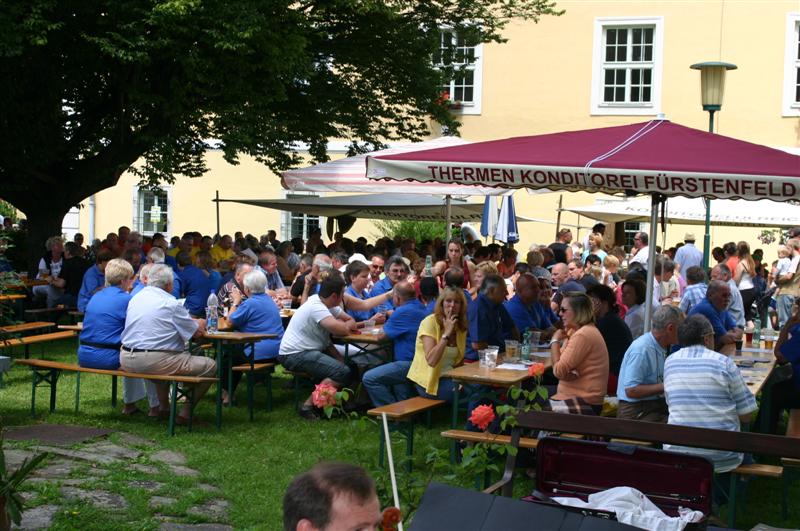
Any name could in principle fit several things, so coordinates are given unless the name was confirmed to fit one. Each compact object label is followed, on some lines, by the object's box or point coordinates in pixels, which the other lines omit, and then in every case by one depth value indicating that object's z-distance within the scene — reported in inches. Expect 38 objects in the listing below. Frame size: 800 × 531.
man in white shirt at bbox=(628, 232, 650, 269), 714.2
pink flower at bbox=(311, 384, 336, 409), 208.8
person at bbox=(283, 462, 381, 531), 98.1
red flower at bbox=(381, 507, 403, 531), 119.0
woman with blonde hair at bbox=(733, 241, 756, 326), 675.4
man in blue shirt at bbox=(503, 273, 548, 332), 387.5
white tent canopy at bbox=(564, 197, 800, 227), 645.9
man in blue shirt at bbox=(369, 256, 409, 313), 440.5
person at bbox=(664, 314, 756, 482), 242.7
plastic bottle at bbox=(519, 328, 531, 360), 335.6
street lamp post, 507.8
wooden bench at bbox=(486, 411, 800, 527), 182.4
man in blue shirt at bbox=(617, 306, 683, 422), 273.6
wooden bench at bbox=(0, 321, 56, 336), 418.7
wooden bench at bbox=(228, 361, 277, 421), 368.2
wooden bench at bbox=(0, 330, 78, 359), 399.9
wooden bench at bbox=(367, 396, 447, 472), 295.0
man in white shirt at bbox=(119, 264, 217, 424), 342.3
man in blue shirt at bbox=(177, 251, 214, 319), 499.2
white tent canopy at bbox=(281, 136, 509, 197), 459.5
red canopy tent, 257.6
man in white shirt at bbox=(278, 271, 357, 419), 374.3
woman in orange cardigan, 284.2
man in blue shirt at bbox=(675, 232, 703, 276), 706.2
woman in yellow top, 323.3
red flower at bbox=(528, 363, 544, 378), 253.8
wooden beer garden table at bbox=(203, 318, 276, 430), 362.9
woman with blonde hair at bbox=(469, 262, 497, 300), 413.4
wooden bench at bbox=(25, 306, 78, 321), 519.2
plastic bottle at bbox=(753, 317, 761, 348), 422.0
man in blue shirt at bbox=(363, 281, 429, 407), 351.3
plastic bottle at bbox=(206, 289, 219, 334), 381.6
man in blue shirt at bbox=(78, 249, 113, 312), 475.2
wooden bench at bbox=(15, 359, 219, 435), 333.7
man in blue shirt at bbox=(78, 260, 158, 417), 354.0
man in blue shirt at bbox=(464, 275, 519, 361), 348.2
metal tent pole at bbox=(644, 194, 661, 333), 308.2
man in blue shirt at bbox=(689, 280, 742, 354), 367.2
